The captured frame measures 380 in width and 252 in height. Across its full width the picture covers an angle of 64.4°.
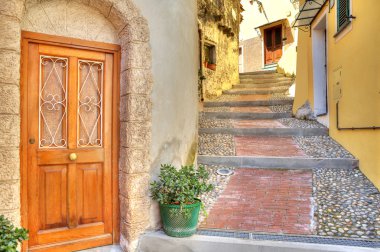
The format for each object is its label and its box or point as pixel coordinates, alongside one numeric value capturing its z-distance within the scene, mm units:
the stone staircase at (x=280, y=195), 3066
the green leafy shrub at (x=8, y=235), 2098
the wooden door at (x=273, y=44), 19891
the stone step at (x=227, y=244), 2834
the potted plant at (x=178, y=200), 3168
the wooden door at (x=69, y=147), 2945
